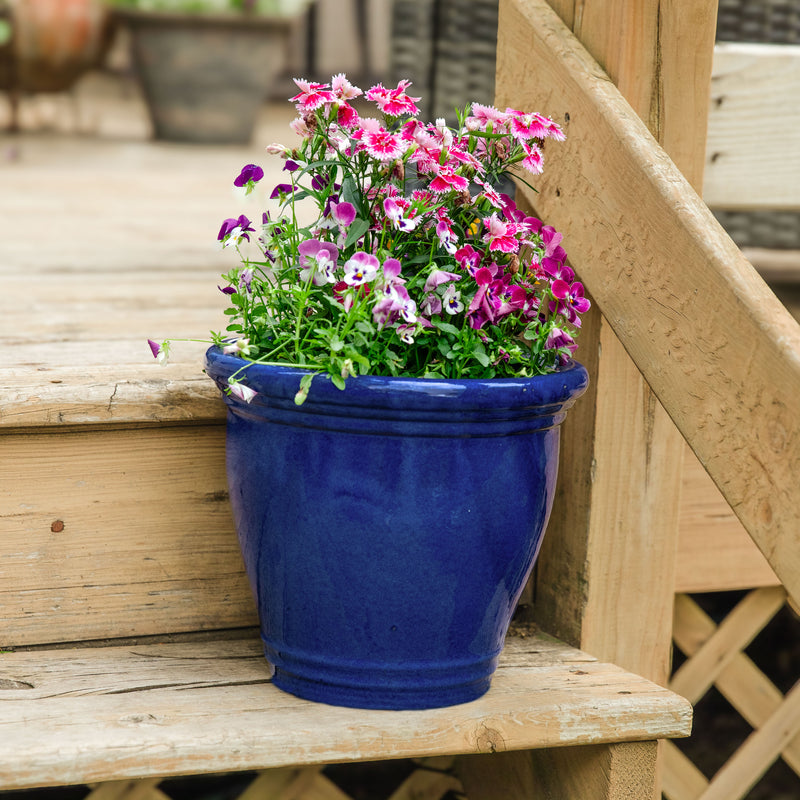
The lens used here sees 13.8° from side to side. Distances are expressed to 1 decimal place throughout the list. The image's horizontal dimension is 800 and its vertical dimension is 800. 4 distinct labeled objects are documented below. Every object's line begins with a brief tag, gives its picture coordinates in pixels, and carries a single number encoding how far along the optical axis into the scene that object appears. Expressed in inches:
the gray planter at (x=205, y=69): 280.1
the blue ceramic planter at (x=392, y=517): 99.1
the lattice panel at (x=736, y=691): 120.8
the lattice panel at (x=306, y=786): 113.8
